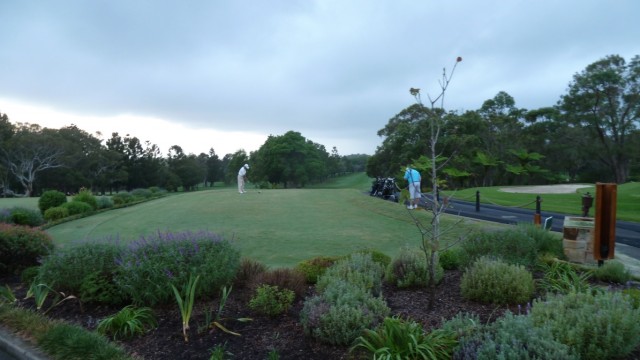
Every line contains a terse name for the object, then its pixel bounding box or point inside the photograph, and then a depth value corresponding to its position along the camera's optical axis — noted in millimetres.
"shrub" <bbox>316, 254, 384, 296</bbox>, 5102
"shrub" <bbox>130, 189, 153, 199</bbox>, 34394
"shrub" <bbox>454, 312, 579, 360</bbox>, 2975
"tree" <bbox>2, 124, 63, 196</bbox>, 54812
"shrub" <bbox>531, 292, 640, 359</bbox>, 3240
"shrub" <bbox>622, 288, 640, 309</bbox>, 4167
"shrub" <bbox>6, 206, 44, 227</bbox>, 15852
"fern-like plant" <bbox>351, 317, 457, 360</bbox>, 3361
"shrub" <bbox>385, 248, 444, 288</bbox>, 5695
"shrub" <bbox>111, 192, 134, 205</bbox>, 27672
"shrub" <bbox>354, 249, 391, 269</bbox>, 6684
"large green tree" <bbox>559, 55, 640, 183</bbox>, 41969
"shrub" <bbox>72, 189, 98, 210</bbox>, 22312
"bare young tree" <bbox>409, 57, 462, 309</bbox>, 4471
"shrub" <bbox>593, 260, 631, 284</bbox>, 5922
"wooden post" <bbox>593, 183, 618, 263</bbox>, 6621
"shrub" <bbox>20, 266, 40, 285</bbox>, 6757
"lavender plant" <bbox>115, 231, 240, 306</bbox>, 5035
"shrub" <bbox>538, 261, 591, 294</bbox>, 4961
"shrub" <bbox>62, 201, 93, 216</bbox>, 19969
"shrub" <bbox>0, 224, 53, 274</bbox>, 7477
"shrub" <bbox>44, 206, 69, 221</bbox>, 18703
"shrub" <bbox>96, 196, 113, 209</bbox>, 24048
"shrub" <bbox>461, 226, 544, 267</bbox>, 6081
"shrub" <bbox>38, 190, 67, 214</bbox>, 20531
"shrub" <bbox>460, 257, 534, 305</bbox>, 4738
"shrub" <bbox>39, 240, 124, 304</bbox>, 5445
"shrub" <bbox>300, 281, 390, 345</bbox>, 3928
